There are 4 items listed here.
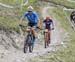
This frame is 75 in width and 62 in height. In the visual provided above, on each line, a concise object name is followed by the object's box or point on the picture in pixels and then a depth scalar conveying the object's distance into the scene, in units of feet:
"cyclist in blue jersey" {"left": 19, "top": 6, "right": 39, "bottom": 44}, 50.57
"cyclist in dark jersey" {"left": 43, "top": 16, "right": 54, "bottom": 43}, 60.29
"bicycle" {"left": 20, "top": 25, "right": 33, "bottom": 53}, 50.53
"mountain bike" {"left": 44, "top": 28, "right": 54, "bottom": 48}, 59.06
